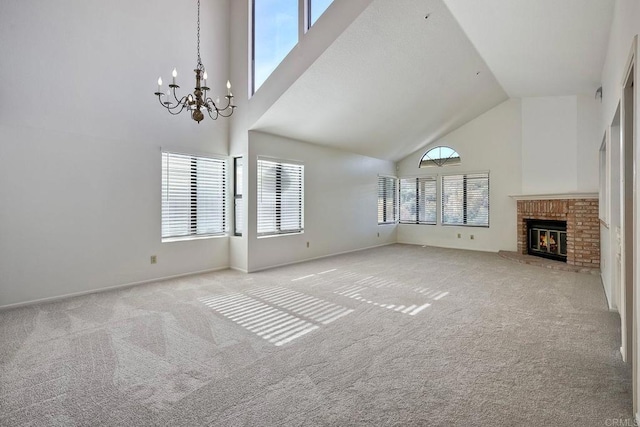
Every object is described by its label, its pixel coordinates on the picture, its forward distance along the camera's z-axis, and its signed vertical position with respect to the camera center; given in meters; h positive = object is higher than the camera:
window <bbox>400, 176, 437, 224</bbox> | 8.56 +0.47
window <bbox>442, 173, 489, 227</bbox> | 7.70 +0.45
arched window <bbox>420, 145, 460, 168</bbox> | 8.12 +1.58
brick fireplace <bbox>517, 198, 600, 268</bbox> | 5.68 -0.14
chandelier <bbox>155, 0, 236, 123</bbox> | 3.34 +1.24
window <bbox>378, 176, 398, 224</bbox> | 8.59 +0.49
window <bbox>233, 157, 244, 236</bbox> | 5.71 +0.37
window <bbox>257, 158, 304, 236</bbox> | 5.66 +0.36
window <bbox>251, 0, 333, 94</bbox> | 4.50 +2.86
